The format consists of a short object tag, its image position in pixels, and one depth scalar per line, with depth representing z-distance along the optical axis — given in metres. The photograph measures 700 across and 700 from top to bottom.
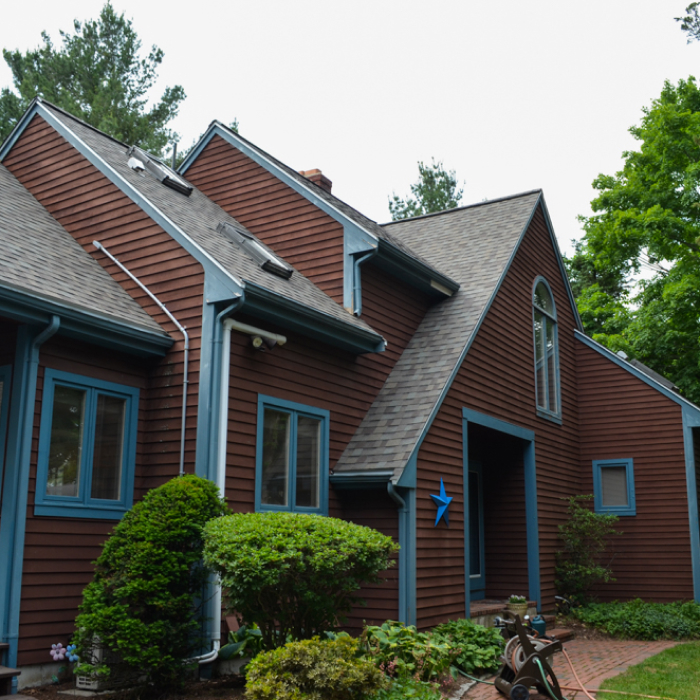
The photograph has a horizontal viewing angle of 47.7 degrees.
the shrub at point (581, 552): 13.67
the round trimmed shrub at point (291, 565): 6.42
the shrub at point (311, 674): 5.73
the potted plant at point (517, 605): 11.37
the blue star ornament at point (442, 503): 9.85
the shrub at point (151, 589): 6.40
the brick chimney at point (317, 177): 14.16
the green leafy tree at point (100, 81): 25.78
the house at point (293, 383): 7.59
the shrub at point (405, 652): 7.32
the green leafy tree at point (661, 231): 18.30
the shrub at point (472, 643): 8.63
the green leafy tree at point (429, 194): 36.03
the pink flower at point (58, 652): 7.09
